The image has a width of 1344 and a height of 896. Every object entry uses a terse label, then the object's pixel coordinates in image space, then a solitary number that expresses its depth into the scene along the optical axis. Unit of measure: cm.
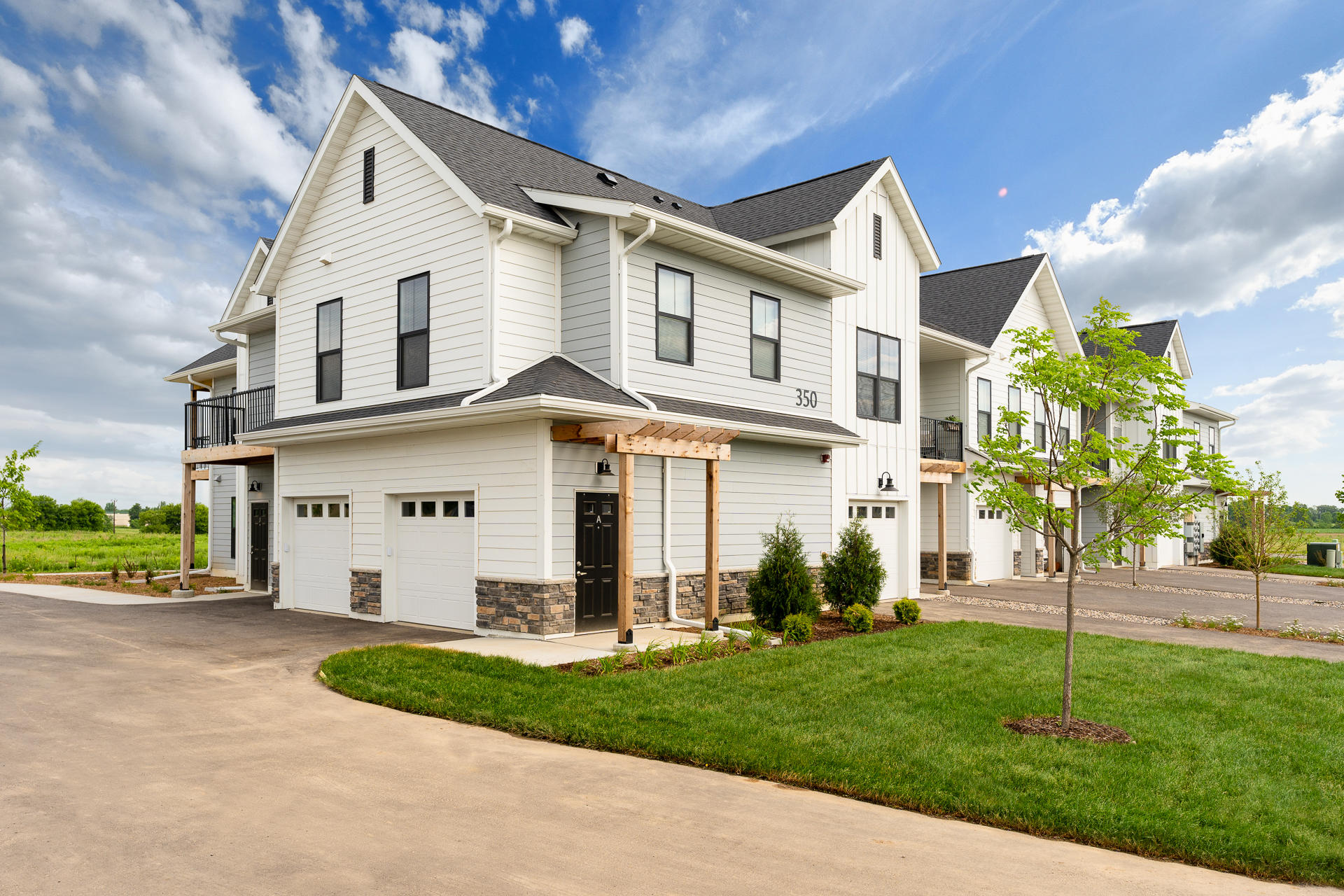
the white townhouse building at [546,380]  1171
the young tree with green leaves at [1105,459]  717
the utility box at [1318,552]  3466
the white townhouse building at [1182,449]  3244
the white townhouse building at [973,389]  2202
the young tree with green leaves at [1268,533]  1563
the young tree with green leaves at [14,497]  2425
